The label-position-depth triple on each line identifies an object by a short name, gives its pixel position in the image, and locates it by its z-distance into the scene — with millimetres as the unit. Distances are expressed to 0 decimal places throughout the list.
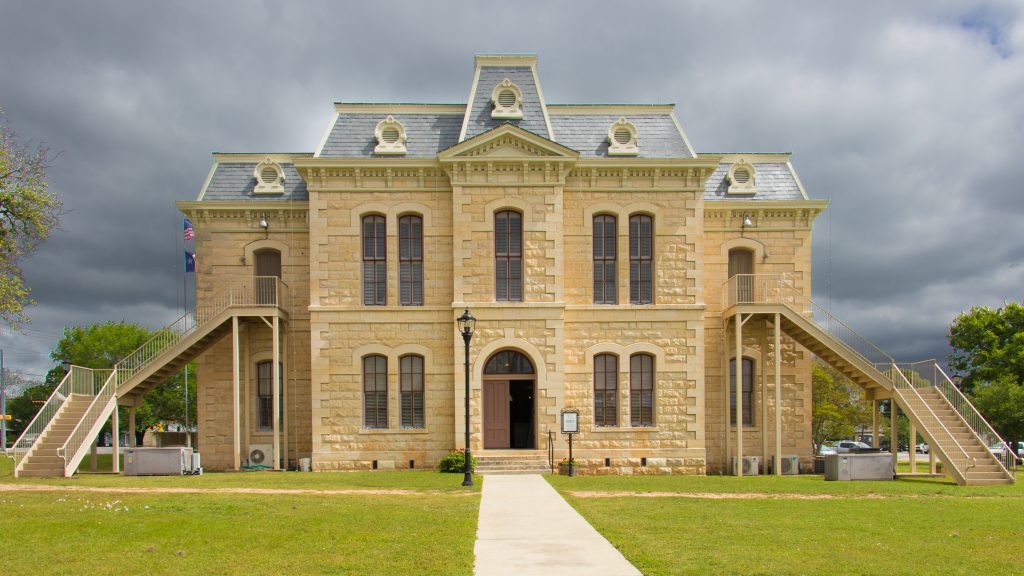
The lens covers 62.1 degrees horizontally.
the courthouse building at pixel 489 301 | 25828
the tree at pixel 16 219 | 18938
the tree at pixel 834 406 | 46312
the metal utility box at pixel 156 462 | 22891
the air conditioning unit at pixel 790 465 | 27033
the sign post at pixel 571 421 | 24375
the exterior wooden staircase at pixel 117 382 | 22844
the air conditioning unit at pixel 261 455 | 26641
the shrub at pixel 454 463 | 24500
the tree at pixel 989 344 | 43219
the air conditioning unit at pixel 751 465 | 26516
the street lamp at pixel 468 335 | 20312
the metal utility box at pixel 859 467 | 22252
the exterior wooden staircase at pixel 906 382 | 22562
